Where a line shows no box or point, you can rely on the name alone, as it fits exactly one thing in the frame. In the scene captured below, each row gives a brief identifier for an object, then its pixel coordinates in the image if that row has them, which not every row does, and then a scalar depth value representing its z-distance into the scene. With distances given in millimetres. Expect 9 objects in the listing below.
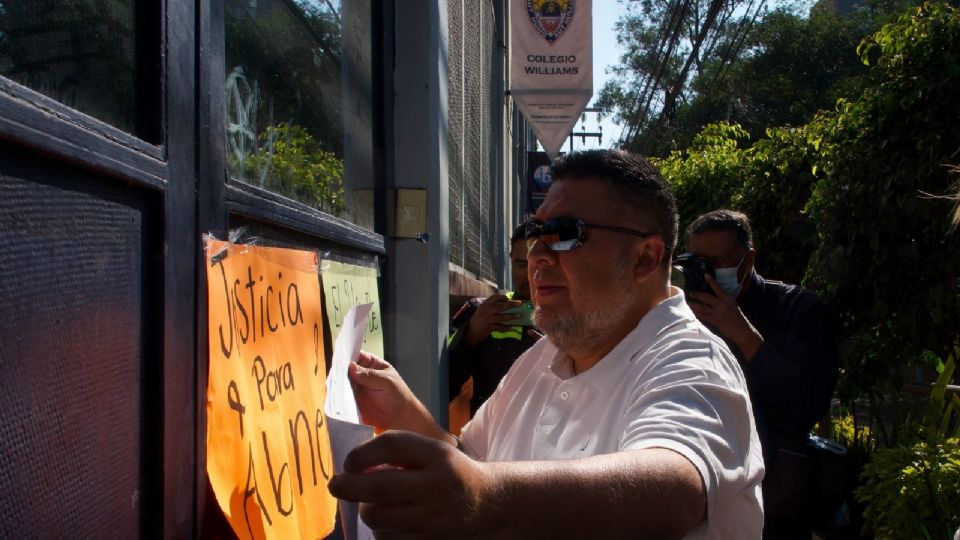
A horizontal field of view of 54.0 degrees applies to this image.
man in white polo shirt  960
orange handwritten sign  1453
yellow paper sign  2145
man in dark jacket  3643
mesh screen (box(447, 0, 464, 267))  4805
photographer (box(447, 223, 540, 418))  3996
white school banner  9023
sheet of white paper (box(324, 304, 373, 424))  1618
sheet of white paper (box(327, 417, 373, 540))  1450
